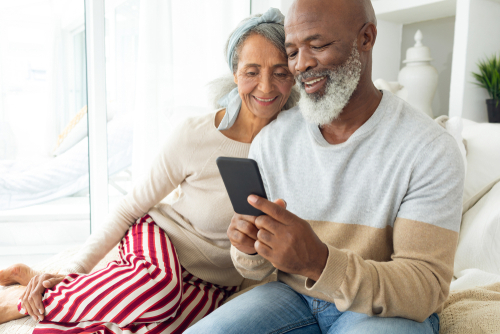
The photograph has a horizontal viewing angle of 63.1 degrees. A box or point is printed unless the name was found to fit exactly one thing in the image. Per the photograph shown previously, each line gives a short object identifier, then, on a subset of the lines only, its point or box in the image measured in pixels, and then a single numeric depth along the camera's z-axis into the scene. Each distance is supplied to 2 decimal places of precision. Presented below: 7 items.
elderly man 0.75
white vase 2.08
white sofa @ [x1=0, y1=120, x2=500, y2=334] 1.01
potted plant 1.82
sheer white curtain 2.08
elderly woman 1.02
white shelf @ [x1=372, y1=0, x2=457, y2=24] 2.00
